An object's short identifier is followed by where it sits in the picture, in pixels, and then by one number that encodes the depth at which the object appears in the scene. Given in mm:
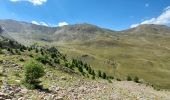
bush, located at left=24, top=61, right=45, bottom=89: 10974
